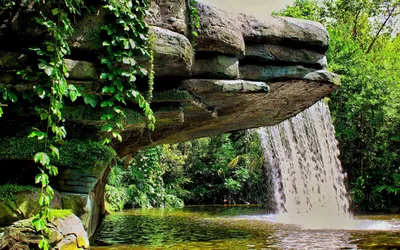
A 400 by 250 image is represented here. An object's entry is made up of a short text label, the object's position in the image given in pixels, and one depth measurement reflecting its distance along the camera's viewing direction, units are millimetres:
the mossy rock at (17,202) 5096
